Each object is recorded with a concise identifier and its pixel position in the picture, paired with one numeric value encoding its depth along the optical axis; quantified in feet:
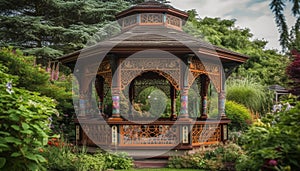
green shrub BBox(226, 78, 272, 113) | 47.42
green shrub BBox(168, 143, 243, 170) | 25.13
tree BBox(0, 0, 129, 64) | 52.80
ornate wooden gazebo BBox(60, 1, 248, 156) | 27.94
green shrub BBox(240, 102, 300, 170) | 12.25
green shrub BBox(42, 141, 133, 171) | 21.85
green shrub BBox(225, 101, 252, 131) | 40.23
